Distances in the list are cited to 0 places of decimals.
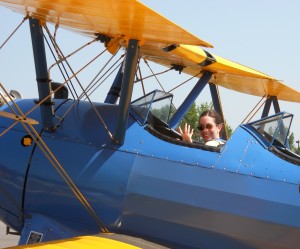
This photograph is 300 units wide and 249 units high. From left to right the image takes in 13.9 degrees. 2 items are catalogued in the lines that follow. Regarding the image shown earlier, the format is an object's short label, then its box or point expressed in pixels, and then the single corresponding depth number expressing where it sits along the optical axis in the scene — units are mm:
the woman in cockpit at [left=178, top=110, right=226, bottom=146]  13513
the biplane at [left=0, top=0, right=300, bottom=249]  10971
